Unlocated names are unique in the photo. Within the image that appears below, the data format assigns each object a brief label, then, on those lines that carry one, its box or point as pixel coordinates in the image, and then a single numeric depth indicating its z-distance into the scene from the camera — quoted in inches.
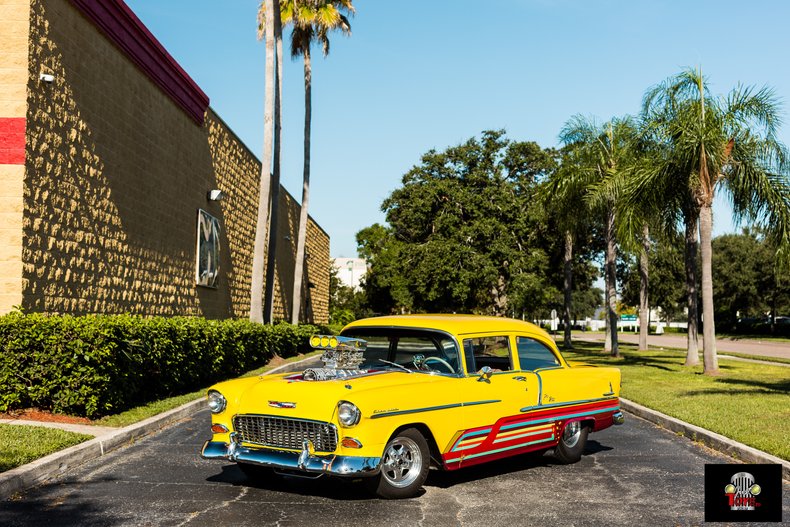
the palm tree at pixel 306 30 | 1328.4
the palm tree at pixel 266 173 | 1016.9
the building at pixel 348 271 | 4913.6
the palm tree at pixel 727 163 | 799.1
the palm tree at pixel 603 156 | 1122.7
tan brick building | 486.3
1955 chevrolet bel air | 260.1
